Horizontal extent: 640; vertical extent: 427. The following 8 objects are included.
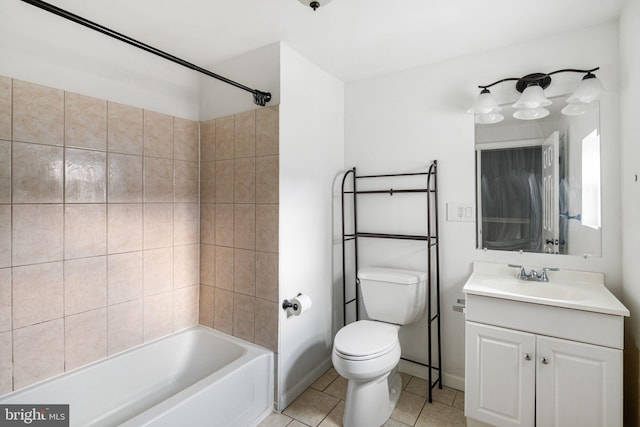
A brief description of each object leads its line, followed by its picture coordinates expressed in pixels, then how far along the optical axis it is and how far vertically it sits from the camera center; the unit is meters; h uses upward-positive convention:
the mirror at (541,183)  1.81 +0.20
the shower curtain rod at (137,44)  1.12 +0.74
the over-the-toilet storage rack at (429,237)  2.15 -0.15
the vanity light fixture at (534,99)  1.70 +0.66
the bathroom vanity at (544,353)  1.43 -0.66
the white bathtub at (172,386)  1.54 -0.93
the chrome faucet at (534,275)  1.85 -0.34
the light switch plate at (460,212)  2.14 +0.03
